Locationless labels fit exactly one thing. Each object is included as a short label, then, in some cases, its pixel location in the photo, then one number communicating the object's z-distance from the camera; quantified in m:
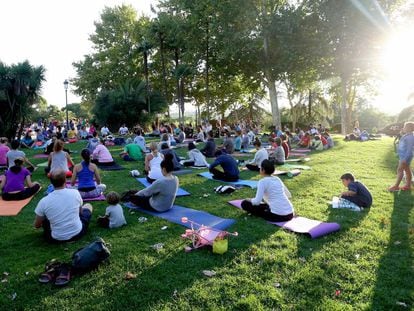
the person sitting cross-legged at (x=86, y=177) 8.02
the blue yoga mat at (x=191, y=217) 6.39
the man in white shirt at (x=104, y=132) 25.30
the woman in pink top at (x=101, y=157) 13.07
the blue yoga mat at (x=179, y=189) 8.72
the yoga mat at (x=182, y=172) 11.70
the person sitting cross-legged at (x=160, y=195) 7.04
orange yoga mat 7.28
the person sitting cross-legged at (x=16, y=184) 8.31
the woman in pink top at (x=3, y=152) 12.67
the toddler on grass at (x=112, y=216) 6.27
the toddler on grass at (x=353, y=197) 7.31
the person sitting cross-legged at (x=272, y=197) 6.38
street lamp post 25.83
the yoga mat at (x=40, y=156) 15.86
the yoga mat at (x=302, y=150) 18.22
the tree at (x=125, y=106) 31.86
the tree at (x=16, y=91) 21.84
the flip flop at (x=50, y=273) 4.31
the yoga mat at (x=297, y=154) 16.69
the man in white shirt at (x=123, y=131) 28.05
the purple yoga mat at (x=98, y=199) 8.11
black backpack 4.48
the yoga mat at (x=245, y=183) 9.77
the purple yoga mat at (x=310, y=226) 5.84
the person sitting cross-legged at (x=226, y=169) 10.41
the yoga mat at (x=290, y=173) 11.16
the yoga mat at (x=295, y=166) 12.59
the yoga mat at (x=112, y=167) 12.63
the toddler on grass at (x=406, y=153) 8.59
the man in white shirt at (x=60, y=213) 5.32
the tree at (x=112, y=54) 40.00
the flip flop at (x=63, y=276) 4.22
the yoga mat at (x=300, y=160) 14.59
